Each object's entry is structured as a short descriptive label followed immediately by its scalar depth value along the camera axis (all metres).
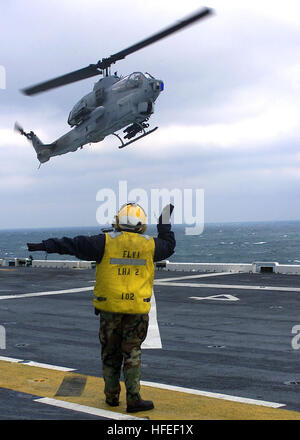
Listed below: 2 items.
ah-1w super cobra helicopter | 28.56
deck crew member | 6.27
